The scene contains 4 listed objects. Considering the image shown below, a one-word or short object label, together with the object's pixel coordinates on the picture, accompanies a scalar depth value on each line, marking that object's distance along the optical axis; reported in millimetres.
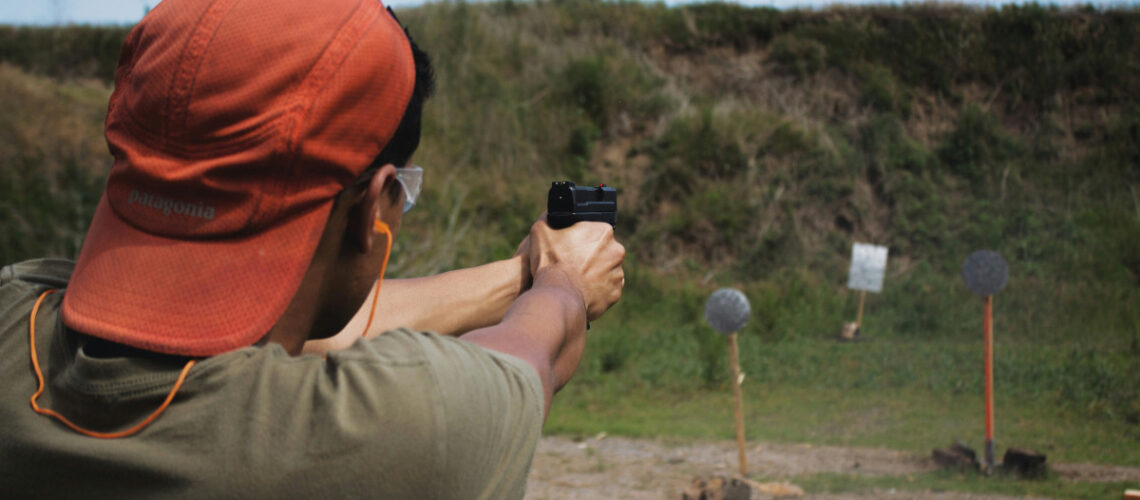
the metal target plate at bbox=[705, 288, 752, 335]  5785
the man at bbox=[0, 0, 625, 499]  820
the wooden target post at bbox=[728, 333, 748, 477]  5461
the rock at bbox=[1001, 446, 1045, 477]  5340
